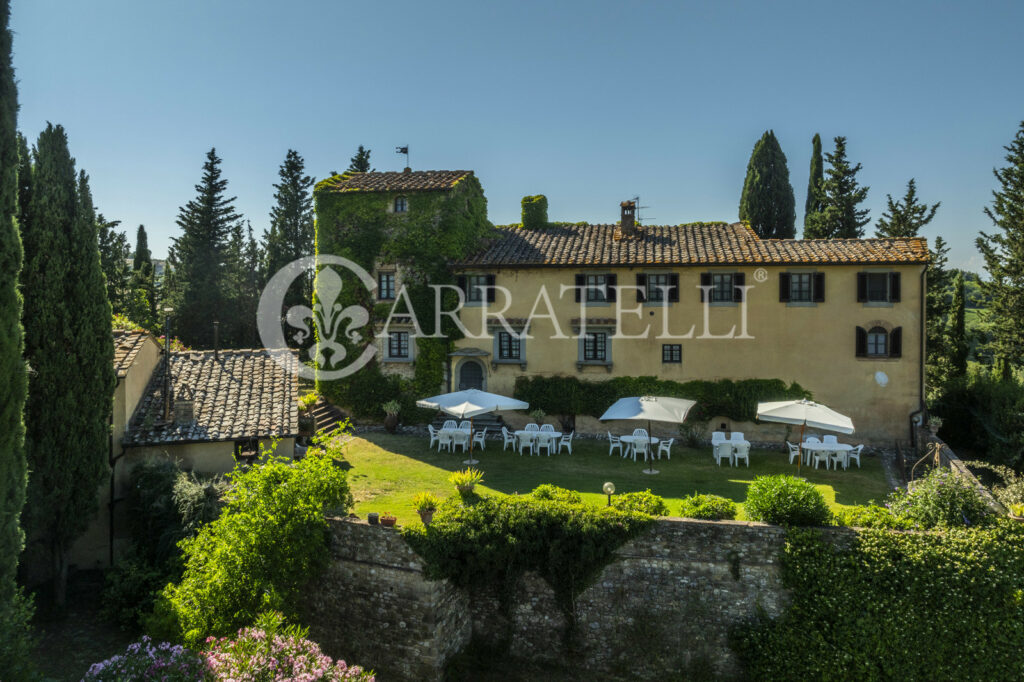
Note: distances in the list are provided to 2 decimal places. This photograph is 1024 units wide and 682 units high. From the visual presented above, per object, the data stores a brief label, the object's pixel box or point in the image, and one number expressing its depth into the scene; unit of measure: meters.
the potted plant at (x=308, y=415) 23.07
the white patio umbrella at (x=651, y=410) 17.70
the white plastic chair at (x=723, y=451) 19.03
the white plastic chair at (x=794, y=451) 19.10
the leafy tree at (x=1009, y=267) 26.00
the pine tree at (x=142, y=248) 49.47
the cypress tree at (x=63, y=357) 12.41
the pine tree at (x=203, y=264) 38.56
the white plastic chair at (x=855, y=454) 18.92
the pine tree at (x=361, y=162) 43.88
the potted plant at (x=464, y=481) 13.91
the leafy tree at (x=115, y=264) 38.28
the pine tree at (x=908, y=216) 32.69
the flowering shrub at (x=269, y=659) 8.27
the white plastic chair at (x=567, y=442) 20.72
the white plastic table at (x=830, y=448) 18.00
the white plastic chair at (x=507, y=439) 20.84
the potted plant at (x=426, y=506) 11.86
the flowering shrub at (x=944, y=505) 10.97
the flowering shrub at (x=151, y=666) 7.79
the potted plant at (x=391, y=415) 24.55
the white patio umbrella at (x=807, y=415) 16.28
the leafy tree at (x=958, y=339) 27.44
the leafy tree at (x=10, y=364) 9.45
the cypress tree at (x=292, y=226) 41.59
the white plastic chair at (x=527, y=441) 20.48
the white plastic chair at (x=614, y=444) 20.42
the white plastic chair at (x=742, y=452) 18.84
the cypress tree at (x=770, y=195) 33.50
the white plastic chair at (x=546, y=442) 20.44
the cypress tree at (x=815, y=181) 36.97
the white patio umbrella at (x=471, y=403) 18.48
